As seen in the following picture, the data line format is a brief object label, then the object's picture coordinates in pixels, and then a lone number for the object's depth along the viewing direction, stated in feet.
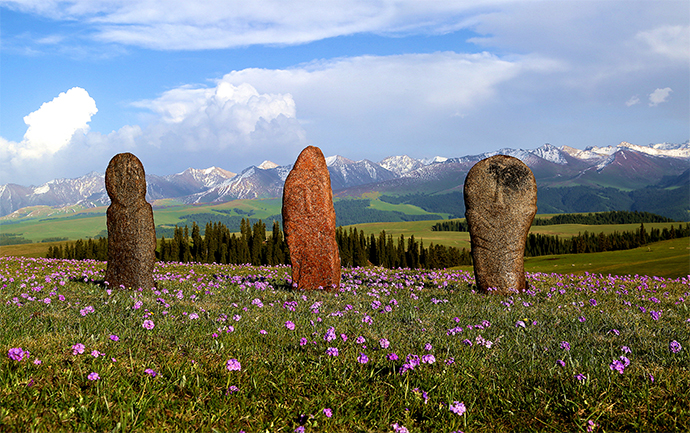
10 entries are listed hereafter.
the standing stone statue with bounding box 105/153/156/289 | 42.24
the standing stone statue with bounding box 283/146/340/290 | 44.70
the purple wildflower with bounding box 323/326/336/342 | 20.07
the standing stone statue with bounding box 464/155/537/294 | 46.65
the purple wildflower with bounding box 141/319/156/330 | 20.66
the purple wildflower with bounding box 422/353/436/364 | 17.75
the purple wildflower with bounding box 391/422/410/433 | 13.12
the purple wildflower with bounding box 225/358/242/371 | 16.31
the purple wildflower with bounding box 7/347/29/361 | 15.30
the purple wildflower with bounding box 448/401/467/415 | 14.02
